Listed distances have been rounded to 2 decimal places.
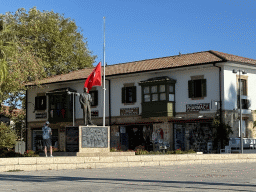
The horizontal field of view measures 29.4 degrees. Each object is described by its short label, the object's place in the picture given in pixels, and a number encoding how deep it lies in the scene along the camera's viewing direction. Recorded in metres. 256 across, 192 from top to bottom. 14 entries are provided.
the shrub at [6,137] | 34.03
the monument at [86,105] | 26.52
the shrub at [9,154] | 25.99
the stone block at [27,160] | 19.36
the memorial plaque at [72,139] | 26.15
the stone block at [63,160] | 20.14
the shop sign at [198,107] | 37.69
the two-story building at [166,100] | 37.56
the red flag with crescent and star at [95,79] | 33.41
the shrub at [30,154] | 27.56
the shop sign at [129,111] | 42.03
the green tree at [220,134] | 36.12
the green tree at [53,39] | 52.38
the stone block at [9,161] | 18.85
